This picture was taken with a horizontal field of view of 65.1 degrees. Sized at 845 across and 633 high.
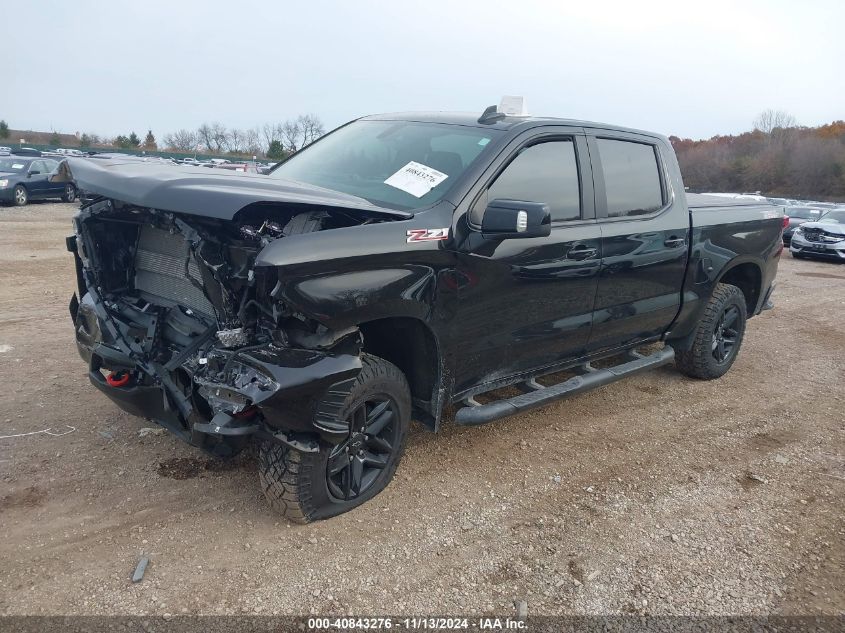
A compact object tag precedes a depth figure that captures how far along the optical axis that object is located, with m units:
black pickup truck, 2.76
